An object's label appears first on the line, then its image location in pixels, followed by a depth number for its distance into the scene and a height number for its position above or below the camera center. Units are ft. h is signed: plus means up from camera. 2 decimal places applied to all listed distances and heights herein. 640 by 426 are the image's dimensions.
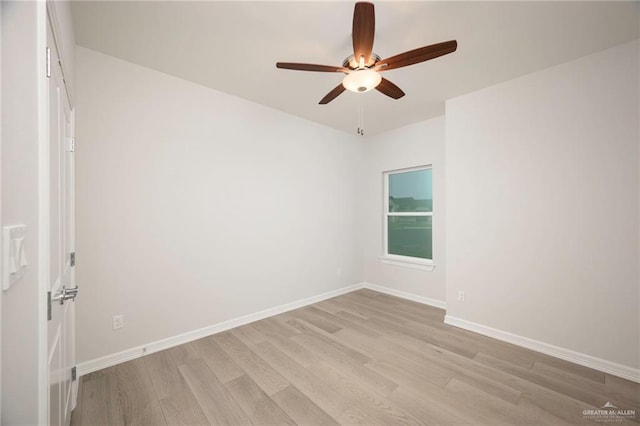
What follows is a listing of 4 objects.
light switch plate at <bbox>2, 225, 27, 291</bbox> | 2.12 -0.34
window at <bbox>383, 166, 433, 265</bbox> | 13.10 -0.18
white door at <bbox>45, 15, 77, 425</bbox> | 3.60 -0.55
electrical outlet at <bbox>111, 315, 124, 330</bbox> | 7.45 -3.13
